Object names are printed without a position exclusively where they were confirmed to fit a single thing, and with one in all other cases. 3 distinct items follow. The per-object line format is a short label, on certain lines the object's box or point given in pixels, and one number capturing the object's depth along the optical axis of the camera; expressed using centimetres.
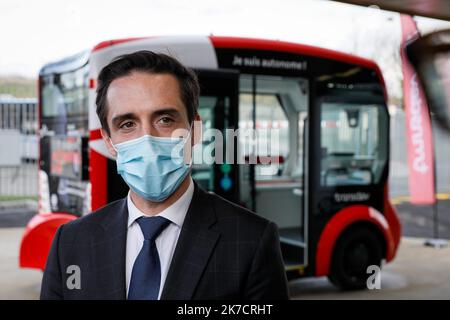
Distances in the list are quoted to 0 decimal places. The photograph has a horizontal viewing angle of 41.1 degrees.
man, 140
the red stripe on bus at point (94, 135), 374
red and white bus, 401
